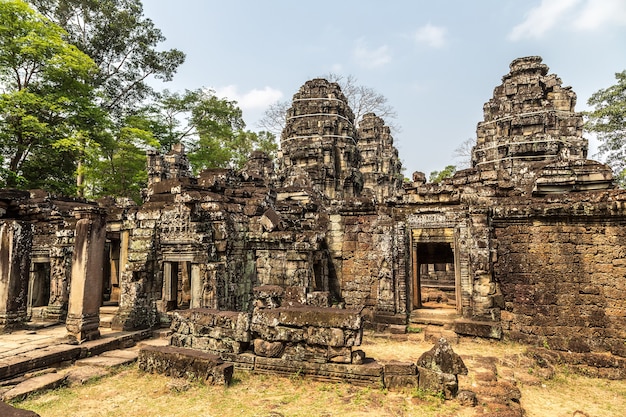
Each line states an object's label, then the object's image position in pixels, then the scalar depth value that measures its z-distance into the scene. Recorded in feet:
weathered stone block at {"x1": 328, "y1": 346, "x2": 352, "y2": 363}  20.20
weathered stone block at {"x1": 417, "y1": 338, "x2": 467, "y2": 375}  18.37
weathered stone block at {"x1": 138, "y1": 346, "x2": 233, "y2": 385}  19.72
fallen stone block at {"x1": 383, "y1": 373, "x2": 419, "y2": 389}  18.70
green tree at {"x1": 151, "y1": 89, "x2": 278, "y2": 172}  87.45
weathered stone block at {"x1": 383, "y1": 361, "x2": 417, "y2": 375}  18.93
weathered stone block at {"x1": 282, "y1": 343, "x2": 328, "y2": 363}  20.62
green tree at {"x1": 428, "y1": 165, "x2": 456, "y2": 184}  131.03
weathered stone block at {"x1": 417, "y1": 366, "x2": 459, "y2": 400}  17.90
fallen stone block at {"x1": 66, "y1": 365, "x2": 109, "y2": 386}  20.54
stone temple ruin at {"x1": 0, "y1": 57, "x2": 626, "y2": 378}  24.56
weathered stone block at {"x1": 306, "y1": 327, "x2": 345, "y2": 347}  20.30
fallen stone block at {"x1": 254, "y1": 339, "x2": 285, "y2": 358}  21.58
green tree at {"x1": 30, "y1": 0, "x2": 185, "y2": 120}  84.58
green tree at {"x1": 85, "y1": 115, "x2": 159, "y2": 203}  71.72
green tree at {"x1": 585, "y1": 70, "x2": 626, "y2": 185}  71.54
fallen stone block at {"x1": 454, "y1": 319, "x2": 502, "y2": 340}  29.86
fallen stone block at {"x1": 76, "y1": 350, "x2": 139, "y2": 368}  23.25
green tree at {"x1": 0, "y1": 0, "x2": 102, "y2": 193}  52.85
